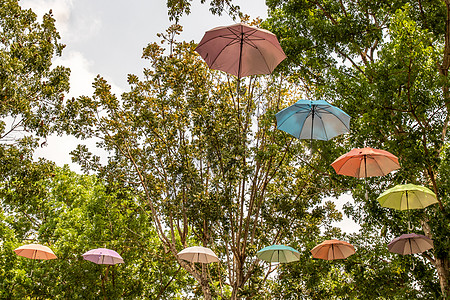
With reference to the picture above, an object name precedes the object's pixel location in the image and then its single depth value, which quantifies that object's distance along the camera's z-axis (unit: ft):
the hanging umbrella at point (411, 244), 22.09
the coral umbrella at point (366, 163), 19.25
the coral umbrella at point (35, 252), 32.65
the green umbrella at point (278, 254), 26.27
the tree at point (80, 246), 42.45
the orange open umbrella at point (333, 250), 25.79
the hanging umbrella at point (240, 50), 18.13
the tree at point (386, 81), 21.17
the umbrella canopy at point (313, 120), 20.33
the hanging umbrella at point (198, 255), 26.48
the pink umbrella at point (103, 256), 31.45
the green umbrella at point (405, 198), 18.85
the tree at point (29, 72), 30.09
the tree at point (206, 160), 28.45
